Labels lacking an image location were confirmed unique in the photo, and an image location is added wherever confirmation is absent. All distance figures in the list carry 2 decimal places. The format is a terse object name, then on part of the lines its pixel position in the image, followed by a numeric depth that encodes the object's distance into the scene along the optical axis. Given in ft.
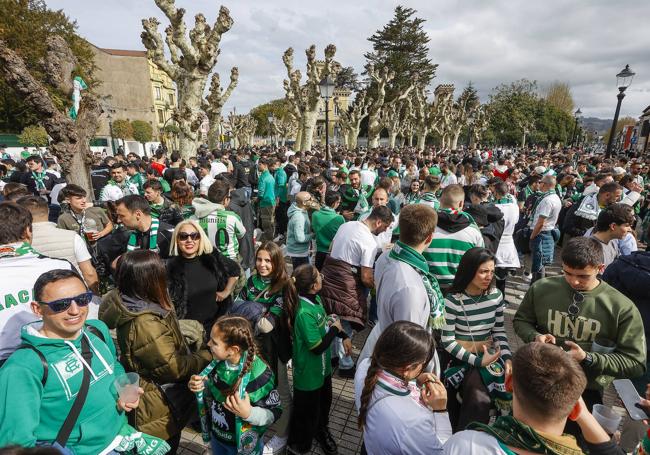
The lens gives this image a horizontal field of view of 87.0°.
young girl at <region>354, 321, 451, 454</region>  5.06
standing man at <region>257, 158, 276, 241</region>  26.81
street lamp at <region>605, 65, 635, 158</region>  34.68
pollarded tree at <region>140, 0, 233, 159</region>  38.27
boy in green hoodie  6.97
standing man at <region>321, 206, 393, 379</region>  11.81
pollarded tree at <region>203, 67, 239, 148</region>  61.22
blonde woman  10.50
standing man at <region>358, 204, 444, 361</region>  7.38
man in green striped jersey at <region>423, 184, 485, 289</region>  11.09
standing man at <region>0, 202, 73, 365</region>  7.46
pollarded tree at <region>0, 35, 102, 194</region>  21.54
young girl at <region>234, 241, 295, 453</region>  8.52
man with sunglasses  5.09
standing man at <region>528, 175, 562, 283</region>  18.17
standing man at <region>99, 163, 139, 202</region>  20.27
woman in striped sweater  7.79
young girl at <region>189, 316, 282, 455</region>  7.08
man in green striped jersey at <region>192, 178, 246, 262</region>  13.99
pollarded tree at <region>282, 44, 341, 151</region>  59.26
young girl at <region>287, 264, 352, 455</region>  8.73
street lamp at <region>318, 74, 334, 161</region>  35.12
